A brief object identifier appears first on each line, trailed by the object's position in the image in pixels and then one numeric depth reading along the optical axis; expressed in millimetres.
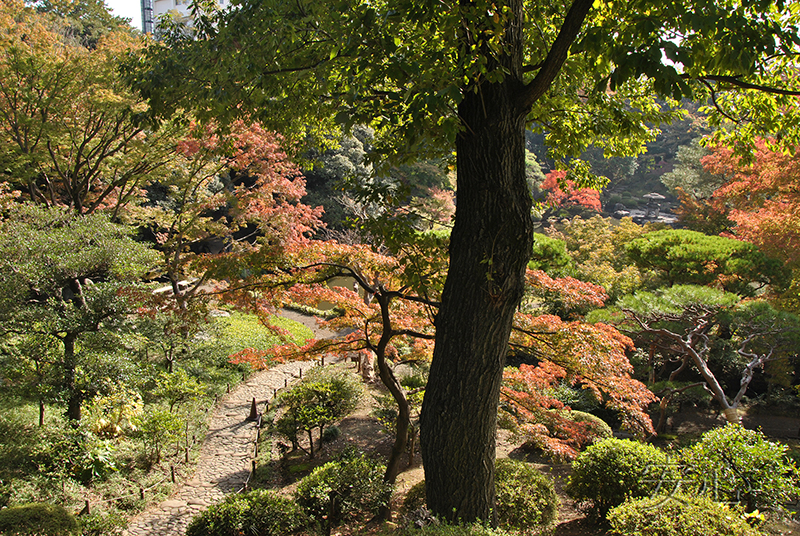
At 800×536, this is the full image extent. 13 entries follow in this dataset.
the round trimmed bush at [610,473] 5492
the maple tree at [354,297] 5511
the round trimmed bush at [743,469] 4059
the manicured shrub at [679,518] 3436
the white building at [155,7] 40078
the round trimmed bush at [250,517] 5410
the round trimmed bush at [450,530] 3230
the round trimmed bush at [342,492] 5820
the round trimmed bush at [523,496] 5141
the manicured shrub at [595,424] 8320
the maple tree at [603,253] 14430
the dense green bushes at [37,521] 4324
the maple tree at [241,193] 11164
